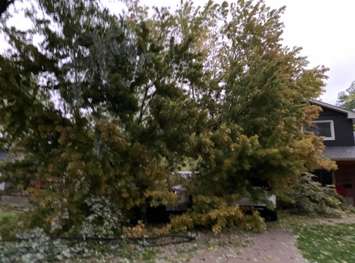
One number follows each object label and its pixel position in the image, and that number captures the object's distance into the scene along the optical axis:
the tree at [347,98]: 36.99
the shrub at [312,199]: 10.53
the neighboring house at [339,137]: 14.86
